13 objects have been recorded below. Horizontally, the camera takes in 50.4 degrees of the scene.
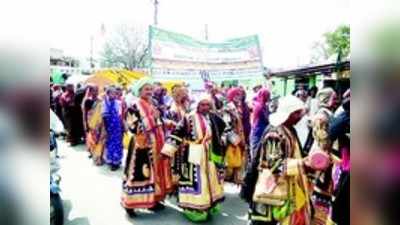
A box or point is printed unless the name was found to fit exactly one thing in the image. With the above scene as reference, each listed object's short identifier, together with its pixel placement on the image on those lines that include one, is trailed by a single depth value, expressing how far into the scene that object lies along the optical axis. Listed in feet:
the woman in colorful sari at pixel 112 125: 17.53
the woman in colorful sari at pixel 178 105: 14.80
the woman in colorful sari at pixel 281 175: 8.05
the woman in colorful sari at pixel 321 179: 8.77
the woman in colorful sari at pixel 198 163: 11.61
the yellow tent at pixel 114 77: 19.49
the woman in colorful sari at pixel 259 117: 13.80
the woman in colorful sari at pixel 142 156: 12.09
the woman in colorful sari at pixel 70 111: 21.58
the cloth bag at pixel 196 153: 11.53
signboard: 13.31
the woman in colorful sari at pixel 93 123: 17.88
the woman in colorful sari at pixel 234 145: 14.43
